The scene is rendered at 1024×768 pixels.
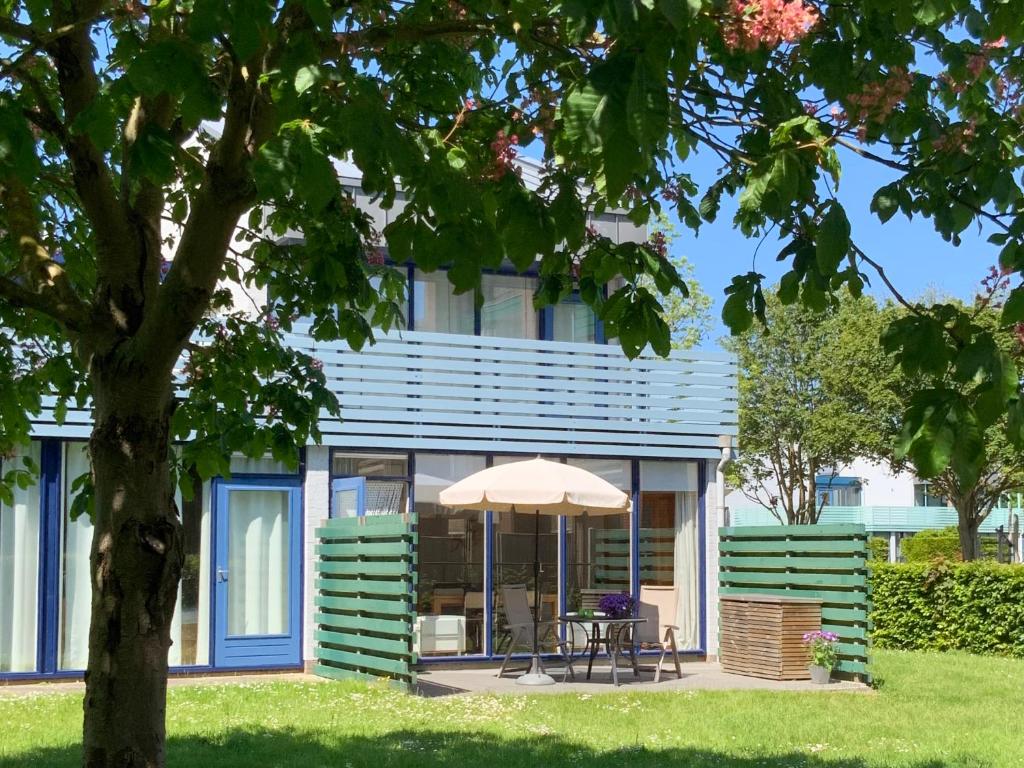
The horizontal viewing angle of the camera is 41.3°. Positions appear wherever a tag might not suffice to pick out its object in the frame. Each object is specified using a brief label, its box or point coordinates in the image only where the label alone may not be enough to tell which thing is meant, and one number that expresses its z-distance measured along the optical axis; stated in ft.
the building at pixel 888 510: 208.33
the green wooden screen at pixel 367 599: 46.50
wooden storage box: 52.13
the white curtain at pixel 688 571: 61.57
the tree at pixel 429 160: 11.85
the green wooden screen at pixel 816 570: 51.16
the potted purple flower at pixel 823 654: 50.34
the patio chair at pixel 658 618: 52.11
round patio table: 49.29
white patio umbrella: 48.34
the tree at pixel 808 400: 117.29
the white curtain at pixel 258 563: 53.57
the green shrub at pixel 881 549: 133.69
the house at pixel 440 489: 50.96
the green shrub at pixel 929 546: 142.51
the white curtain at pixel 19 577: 49.93
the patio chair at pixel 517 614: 50.88
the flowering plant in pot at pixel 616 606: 50.19
